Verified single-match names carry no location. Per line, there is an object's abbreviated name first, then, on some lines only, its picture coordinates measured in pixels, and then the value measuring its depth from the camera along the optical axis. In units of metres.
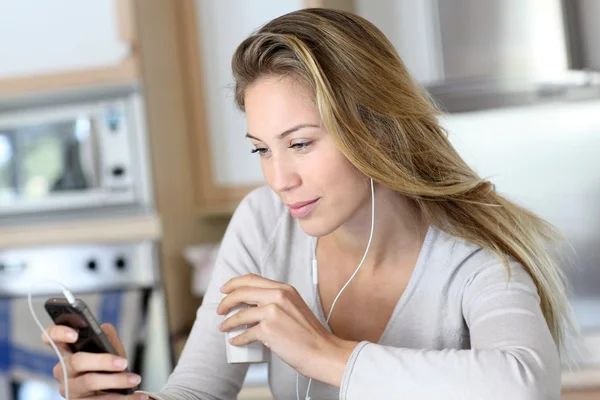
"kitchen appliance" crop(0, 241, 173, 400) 2.37
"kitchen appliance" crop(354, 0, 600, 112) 2.20
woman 1.05
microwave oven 2.41
